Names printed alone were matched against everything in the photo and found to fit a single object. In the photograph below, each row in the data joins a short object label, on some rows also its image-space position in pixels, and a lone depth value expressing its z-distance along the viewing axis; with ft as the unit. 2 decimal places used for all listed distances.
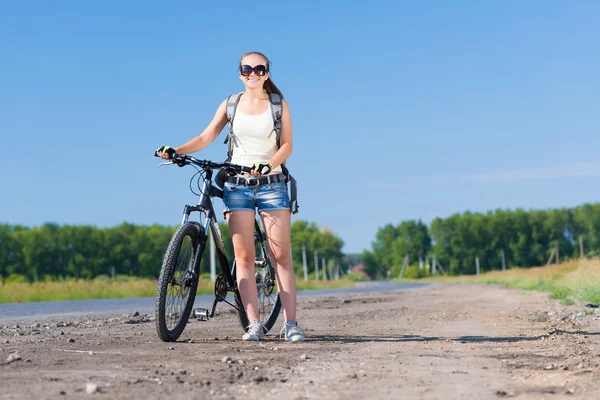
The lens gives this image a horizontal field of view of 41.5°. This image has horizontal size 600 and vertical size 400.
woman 20.70
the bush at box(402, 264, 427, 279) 437.17
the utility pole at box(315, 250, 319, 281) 400.88
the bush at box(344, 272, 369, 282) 470.31
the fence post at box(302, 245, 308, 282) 400.36
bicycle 19.69
